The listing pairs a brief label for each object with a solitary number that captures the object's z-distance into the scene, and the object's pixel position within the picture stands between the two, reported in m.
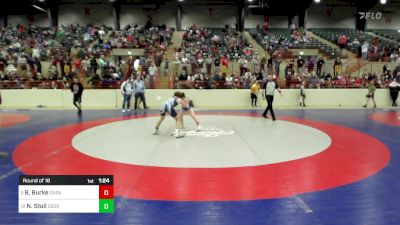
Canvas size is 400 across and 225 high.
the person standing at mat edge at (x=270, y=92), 12.96
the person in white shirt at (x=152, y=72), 19.70
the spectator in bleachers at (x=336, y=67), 21.97
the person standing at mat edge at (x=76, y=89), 15.41
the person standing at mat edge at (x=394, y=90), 19.42
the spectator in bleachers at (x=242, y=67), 21.12
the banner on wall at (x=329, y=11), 38.28
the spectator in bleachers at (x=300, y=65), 22.11
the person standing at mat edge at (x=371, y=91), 18.81
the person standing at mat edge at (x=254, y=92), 18.80
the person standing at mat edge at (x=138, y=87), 16.69
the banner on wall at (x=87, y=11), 36.66
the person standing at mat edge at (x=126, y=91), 16.39
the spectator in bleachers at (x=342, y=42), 27.44
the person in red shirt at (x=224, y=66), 21.28
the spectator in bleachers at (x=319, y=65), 22.14
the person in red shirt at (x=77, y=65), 20.94
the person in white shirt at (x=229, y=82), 19.86
